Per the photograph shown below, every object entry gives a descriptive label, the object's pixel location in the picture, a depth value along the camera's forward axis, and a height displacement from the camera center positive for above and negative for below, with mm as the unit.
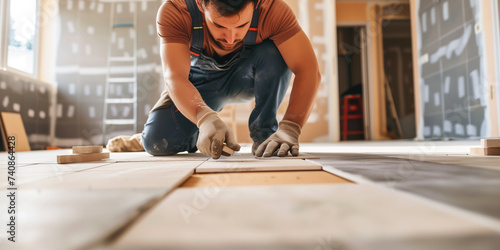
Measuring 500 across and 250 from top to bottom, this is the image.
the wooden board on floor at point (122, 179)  532 -89
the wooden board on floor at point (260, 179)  605 -98
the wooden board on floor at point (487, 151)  1176 -72
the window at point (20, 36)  3307 +1317
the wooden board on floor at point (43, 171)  665 -94
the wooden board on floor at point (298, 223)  261 -93
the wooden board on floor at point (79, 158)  1135 -81
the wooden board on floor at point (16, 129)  3064 +114
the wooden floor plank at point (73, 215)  267 -90
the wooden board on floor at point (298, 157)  1128 -87
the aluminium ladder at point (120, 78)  4246 +884
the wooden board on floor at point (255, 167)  791 -86
